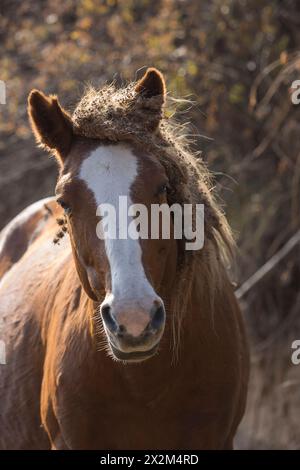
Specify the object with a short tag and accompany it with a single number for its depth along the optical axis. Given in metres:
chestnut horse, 6.22
